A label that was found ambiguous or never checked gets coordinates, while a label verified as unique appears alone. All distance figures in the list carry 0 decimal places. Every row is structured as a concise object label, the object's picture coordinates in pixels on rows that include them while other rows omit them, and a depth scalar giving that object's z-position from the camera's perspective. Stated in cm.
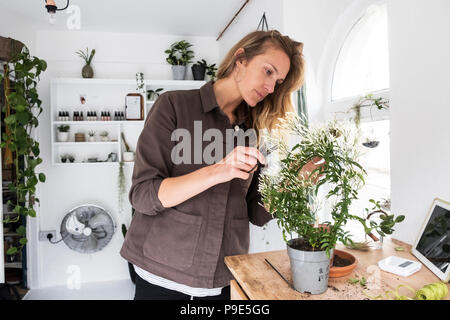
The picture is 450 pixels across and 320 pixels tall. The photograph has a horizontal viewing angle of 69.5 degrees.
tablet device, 88
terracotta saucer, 86
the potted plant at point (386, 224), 101
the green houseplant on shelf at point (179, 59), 353
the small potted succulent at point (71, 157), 339
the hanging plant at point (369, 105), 154
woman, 107
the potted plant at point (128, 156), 347
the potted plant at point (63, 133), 329
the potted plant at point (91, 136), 339
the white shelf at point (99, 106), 335
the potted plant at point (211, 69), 362
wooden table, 79
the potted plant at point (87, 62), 335
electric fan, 321
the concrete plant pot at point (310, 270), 76
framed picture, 344
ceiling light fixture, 188
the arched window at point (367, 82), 164
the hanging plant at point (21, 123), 241
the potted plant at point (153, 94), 355
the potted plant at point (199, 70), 355
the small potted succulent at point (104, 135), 346
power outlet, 341
